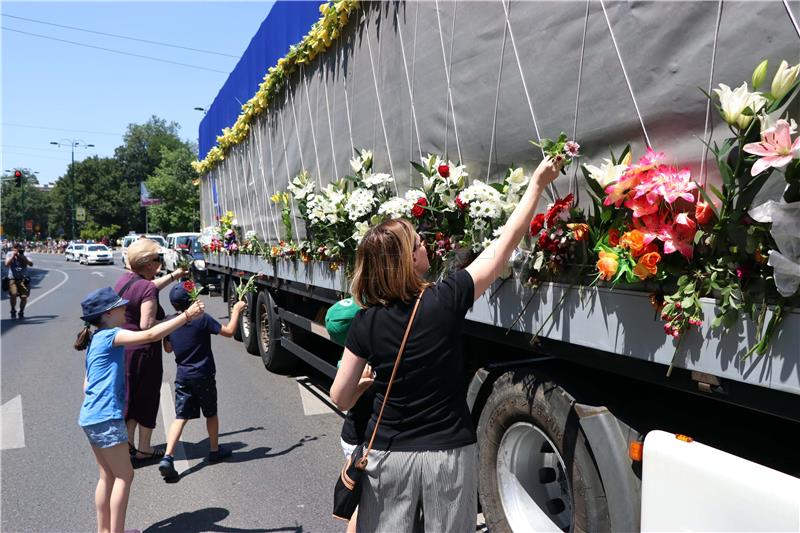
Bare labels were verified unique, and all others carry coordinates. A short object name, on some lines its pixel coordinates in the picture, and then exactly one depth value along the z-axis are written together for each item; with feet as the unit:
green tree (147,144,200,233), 173.58
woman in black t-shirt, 7.09
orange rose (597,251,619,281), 6.87
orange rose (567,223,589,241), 7.63
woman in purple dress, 14.98
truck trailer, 5.96
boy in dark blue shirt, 15.66
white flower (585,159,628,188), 7.04
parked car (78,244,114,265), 144.97
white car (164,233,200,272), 74.96
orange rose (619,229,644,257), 6.54
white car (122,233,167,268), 120.30
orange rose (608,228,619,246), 7.21
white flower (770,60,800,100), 5.31
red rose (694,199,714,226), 6.18
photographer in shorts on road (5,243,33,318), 46.02
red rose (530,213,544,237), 8.29
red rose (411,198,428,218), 10.71
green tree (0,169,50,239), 302.45
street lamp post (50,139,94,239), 240.94
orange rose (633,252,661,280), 6.40
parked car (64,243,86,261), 160.86
